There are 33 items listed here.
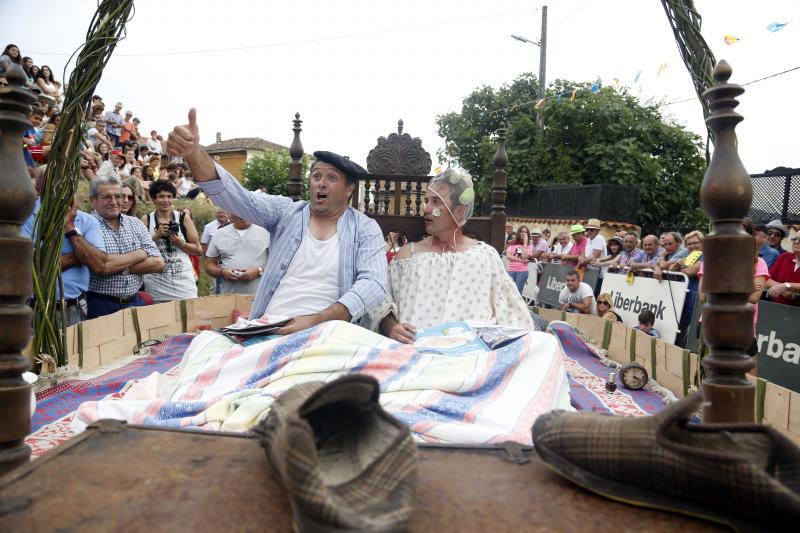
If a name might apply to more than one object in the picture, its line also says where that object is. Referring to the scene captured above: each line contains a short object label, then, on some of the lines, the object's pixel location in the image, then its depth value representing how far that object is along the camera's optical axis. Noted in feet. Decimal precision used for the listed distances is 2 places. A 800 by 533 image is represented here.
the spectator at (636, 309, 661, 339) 20.17
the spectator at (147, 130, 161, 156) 44.06
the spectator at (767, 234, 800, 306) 15.80
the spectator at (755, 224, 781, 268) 18.46
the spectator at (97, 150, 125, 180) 34.06
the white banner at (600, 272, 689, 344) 19.72
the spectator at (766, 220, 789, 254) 19.71
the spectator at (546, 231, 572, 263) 32.74
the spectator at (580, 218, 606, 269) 28.89
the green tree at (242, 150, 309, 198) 98.06
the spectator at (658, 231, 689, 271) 22.41
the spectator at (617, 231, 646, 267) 25.64
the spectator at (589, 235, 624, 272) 27.02
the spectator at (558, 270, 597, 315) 24.11
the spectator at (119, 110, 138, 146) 42.73
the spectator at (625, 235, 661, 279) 23.66
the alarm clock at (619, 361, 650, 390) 12.08
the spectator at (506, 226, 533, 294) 33.37
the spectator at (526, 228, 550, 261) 35.44
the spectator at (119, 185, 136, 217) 15.28
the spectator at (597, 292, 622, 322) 23.50
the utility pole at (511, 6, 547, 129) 59.77
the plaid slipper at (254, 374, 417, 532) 3.20
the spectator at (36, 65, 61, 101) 28.08
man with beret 10.23
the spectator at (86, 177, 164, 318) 13.39
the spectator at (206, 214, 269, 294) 17.62
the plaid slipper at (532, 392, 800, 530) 3.55
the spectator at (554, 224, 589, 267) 30.35
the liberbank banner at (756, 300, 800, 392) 13.75
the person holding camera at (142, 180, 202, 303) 16.22
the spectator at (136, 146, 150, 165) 42.72
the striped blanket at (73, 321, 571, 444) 6.49
